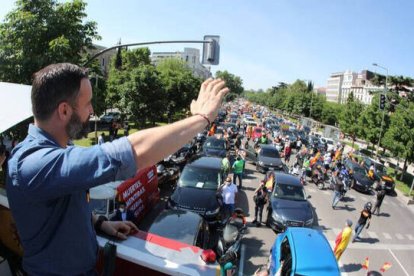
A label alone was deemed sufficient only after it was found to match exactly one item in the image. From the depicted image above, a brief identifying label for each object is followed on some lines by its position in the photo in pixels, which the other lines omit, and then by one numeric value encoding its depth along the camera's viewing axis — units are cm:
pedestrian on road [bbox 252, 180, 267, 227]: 1277
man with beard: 139
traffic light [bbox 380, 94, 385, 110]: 2892
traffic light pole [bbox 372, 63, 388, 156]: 3282
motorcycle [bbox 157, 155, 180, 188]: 1593
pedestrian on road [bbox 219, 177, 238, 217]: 1212
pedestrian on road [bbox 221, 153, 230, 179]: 1445
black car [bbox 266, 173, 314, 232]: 1227
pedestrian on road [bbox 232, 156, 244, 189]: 1730
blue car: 686
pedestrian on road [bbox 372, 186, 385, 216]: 1620
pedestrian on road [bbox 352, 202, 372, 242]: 1241
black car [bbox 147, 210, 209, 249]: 844
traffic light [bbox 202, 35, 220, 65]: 1233
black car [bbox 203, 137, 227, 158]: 2180
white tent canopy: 263
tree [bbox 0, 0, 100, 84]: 1196
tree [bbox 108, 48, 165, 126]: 3008
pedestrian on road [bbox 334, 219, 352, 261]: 984
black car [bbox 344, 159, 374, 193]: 2119
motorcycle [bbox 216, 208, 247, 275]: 903
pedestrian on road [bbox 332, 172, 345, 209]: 1639
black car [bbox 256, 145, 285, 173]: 2162
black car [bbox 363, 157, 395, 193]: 2264
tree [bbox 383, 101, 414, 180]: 2491
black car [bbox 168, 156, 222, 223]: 1162
